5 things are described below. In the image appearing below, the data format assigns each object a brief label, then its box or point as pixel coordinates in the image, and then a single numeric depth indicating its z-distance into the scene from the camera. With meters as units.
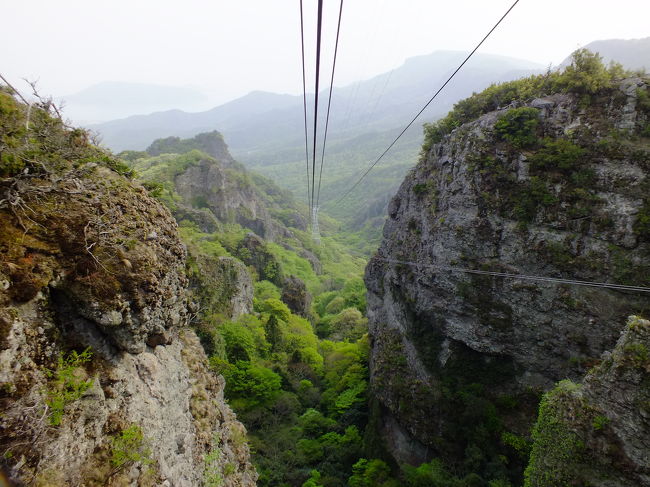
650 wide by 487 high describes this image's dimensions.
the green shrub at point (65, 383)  4.97
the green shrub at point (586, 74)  14.13
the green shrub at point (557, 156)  13.70
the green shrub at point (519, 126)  14.96
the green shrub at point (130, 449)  5.62
